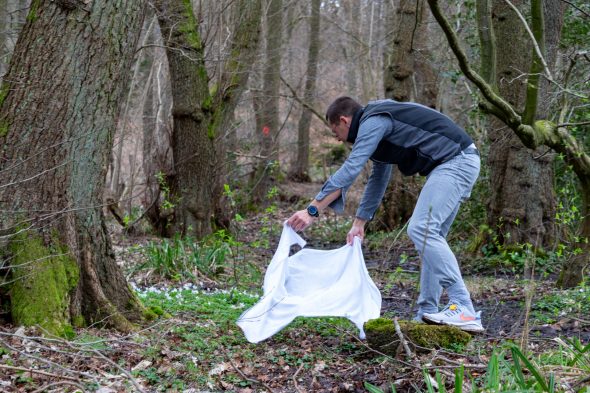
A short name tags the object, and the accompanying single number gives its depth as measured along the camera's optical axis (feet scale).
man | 17.08
